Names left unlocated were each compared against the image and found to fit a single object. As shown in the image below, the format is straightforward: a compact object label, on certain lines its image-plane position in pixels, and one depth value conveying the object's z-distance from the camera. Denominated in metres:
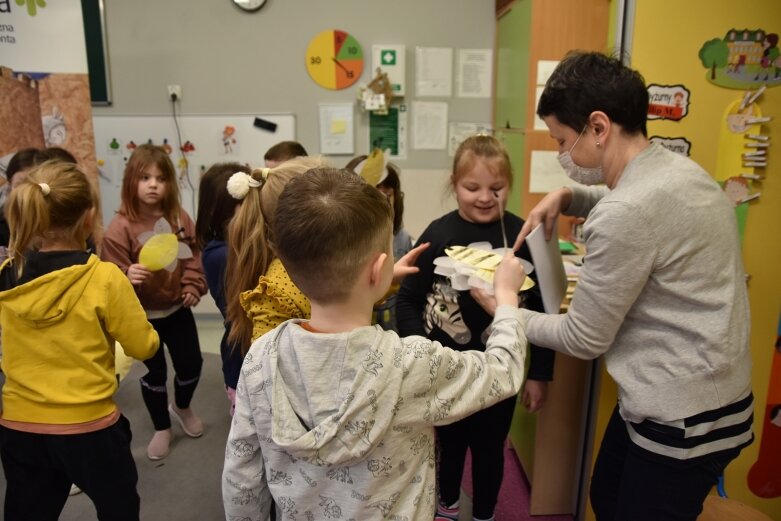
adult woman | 1.10
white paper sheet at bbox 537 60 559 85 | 2.90
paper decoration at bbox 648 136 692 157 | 1.70
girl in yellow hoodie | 1.42
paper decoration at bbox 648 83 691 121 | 1.66
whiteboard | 3.75
